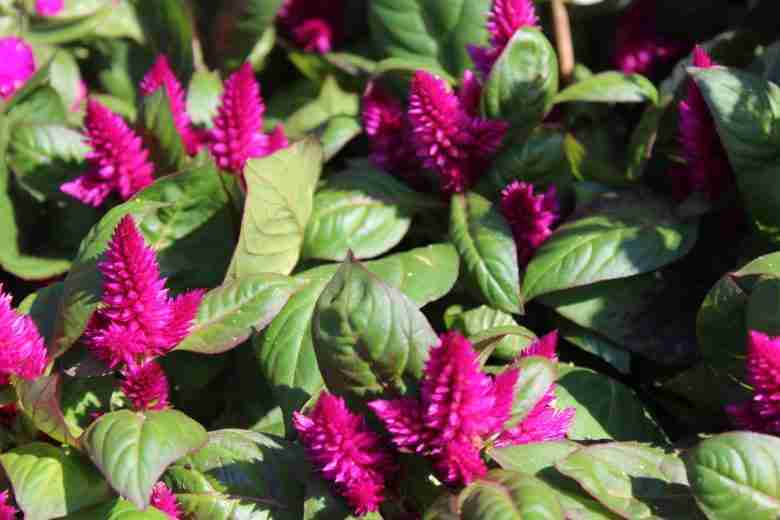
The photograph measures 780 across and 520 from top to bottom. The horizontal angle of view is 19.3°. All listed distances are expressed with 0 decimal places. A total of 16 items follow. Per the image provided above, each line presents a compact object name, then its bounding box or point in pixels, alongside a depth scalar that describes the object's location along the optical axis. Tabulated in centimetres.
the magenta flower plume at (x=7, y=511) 70
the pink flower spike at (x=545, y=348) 72
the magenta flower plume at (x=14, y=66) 87
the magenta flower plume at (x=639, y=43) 90
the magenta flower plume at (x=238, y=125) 80
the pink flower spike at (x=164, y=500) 71
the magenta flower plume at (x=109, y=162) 79
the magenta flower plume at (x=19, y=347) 72
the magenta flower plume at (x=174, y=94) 83
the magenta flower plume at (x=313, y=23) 94
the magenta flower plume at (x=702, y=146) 78
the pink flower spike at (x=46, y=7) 94
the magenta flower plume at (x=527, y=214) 79
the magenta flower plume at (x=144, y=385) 73
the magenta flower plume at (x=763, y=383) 69
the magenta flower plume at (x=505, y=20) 80
